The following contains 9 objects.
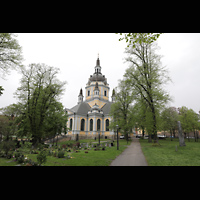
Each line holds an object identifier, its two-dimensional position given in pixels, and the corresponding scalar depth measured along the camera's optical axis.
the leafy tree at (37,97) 19.16
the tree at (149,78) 18.42
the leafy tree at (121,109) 28.59
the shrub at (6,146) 10.52
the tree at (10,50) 10.19
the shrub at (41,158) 7.62
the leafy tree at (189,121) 28.18
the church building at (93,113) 41.34
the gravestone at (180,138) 15.76
